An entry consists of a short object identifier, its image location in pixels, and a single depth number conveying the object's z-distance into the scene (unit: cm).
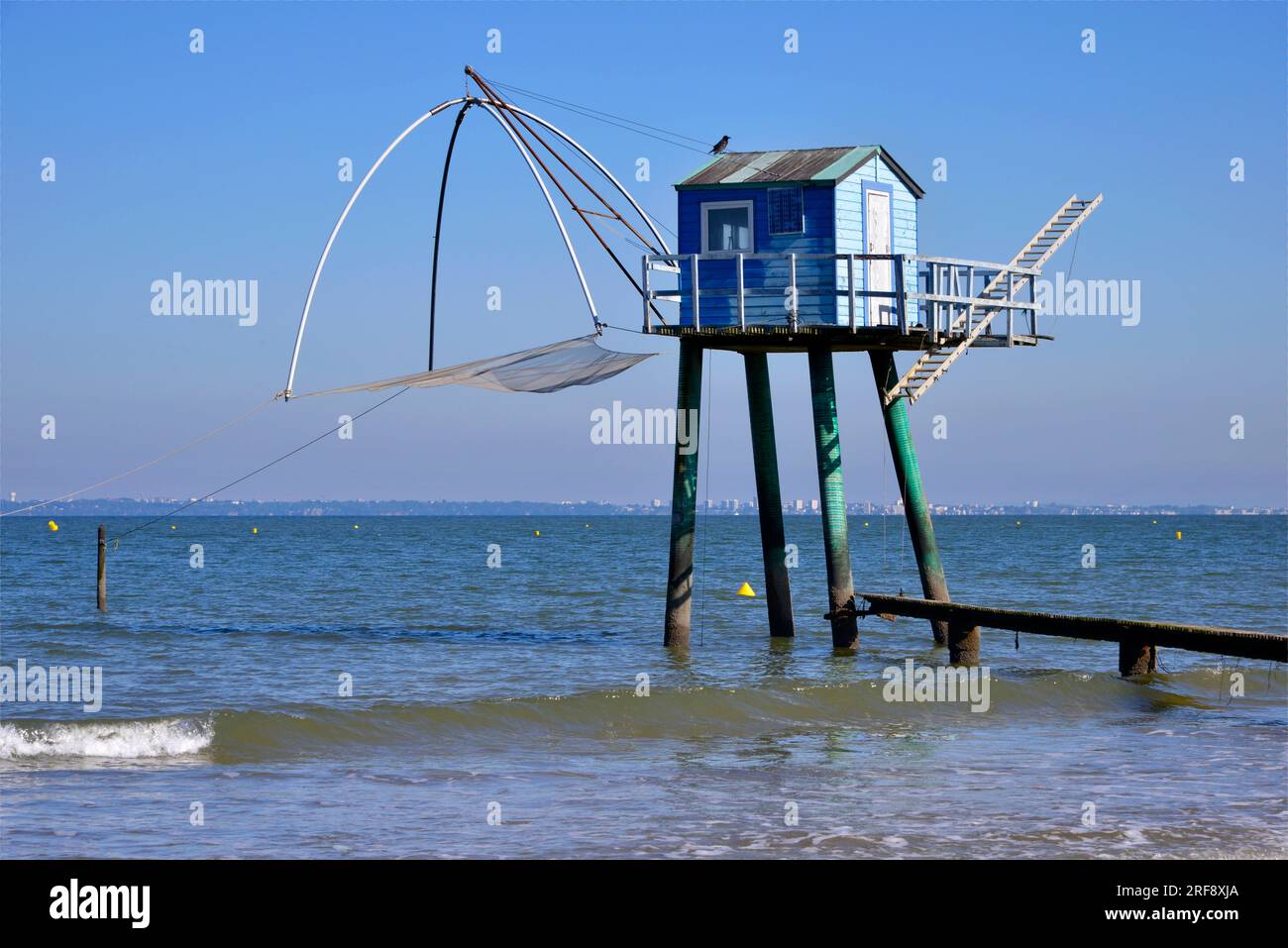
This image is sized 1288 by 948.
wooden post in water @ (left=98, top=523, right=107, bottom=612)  4219
